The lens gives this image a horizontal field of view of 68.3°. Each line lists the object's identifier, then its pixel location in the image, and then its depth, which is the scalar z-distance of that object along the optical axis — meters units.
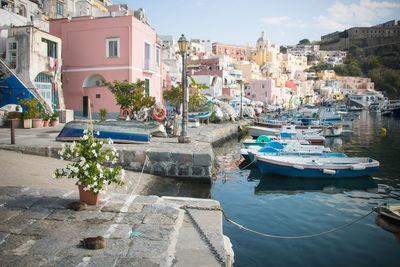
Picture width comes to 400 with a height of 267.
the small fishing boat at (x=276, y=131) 24.28
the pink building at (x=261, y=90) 66.75
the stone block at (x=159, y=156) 10.92
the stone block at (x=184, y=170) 10.91
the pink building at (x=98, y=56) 22.42
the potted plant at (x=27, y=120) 16.48
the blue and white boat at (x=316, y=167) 12.64
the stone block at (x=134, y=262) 3.54
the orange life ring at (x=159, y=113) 17.30
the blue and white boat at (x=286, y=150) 14.46
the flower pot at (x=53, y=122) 18.03
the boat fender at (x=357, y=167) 12.66
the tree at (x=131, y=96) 17.92
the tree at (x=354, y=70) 128.75
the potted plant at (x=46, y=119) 17.50
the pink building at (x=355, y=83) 115.25
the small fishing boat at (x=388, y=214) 5.20
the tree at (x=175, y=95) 22.34
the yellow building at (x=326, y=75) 119.88
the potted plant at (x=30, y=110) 16.55
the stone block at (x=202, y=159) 10.86
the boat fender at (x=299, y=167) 12.48
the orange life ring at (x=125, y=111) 17.66
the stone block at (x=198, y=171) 10.92
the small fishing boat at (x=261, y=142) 17.81
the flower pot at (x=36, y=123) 16.83
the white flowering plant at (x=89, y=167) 4.91
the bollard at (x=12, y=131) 10.31
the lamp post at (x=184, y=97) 12.46
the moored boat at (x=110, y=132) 12.15
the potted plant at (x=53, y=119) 17.98
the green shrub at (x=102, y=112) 18.28
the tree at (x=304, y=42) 185.27
